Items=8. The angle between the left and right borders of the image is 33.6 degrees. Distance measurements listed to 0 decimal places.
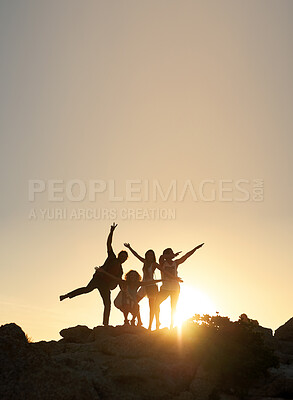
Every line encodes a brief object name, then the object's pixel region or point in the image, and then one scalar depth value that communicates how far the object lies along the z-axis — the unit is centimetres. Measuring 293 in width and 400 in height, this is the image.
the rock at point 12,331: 1811
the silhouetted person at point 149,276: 2041
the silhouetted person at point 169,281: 2034
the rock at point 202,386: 1641
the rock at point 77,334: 2197
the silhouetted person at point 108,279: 1994
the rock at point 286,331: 2913
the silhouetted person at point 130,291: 2031
